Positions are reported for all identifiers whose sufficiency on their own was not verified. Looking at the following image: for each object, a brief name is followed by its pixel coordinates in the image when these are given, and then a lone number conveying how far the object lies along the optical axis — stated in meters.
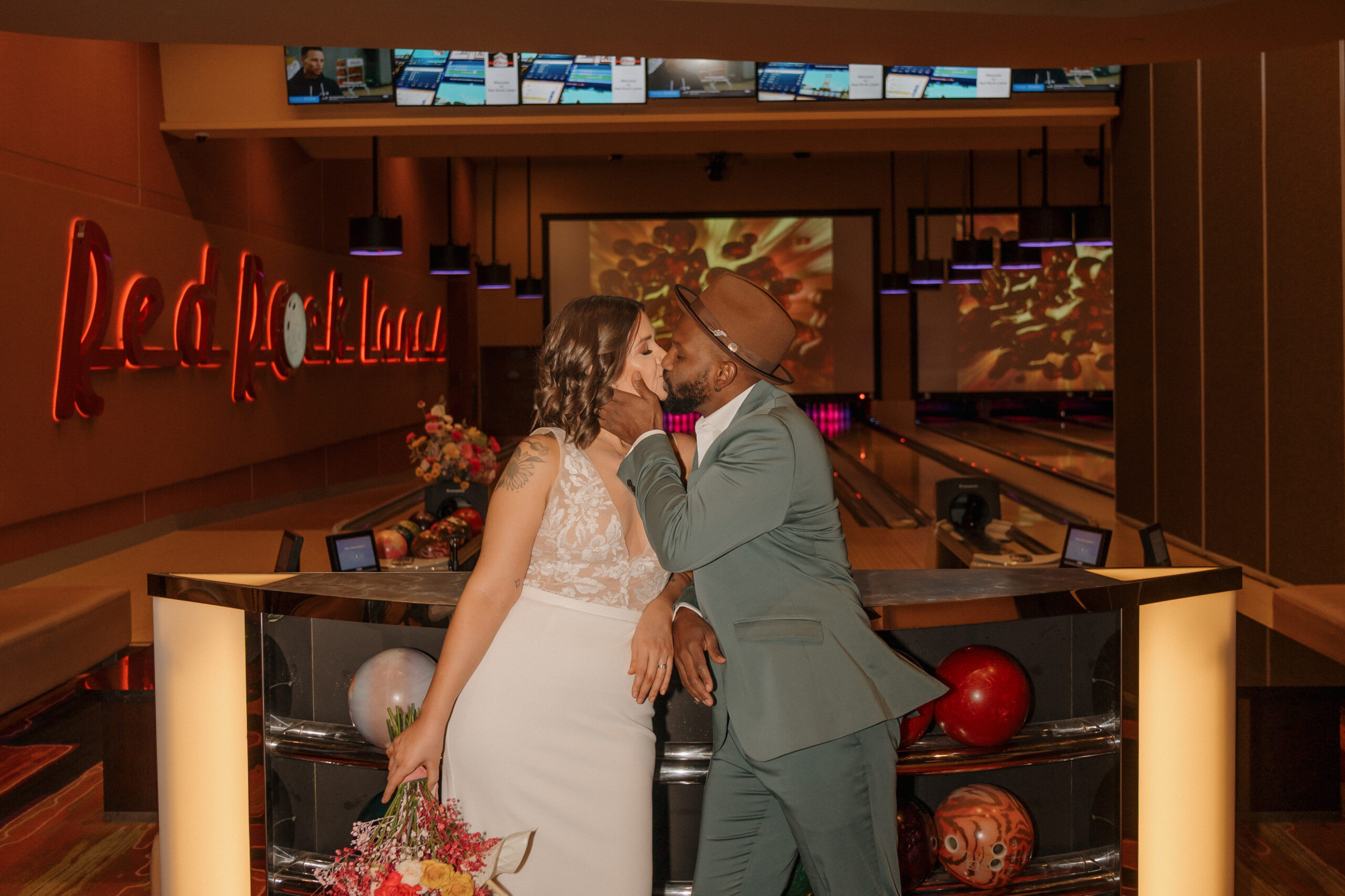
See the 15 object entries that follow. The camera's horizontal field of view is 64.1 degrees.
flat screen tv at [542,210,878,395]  16.59
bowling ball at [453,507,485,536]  4.83
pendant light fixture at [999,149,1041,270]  10.75
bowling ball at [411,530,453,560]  4.34
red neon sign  6.08
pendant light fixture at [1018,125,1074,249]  7.91
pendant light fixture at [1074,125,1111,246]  8.05
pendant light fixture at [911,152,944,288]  13.08
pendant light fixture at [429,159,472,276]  10.76
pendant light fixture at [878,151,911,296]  14.93
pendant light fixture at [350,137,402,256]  8.13
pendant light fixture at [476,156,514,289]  12.90
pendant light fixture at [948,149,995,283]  11.24
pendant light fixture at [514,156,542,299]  14.36
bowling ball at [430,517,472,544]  4.43
